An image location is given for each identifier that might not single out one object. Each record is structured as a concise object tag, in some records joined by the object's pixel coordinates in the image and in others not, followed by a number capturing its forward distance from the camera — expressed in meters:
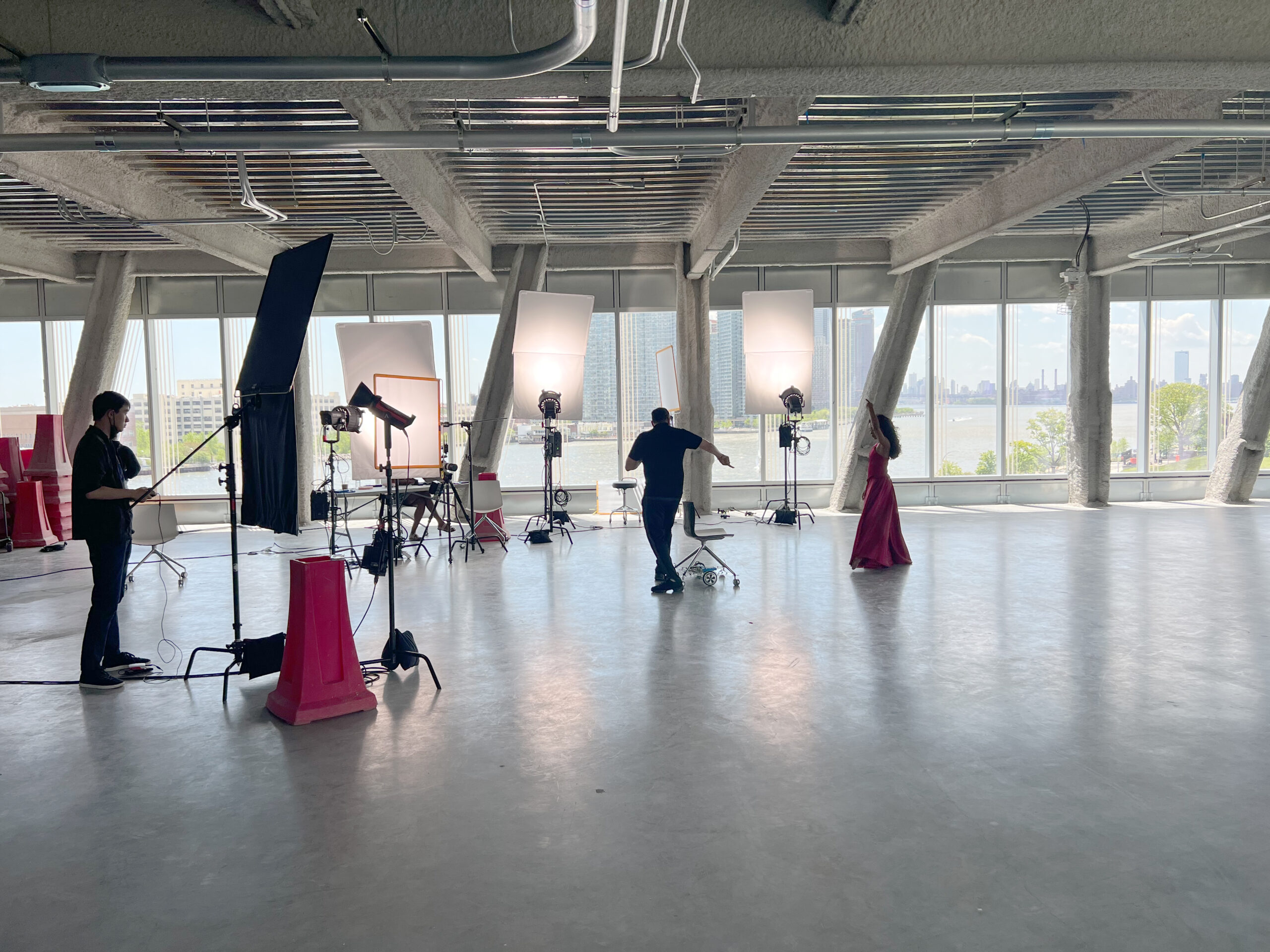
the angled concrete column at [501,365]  12.67
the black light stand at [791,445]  11.56
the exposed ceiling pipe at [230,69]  4.25
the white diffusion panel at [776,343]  11.45
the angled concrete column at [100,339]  12.18
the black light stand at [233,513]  4.73
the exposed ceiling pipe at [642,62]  3.58
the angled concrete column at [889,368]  13.01
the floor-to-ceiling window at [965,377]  14.07
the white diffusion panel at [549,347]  10.57
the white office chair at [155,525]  8.04
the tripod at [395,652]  5.03
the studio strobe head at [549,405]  10.51
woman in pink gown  8.12
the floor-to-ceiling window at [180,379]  13.49
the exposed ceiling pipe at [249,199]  7.04
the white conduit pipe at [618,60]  3.61
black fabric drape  4.47
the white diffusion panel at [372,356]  9.98
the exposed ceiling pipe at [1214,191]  7.89
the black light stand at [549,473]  10.53
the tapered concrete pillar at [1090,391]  13.20
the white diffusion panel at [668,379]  12.12
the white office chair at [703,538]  7.21
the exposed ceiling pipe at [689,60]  3.74
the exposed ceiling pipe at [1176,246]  10.59
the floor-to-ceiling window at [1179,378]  14.12
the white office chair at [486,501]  10.62
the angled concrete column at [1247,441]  13.16
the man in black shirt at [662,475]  7.15
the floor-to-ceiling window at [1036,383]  14.06
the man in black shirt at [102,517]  4.74
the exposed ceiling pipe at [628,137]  5.64
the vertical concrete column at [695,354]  12.80
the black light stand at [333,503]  9.11
